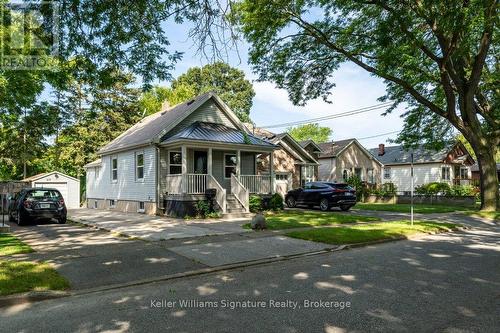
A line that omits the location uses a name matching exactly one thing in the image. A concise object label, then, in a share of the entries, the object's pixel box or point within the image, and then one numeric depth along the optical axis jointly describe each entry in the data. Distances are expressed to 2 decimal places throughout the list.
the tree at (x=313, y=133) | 90.75
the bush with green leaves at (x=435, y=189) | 31.70
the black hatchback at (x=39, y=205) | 15.27
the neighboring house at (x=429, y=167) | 40.38
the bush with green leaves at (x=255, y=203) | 19.27
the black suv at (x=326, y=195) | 21.48
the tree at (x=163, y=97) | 45.66
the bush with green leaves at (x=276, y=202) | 20.17
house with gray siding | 18.16
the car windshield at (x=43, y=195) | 15.61
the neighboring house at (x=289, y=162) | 30.34
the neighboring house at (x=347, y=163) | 36.71
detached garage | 27.35
